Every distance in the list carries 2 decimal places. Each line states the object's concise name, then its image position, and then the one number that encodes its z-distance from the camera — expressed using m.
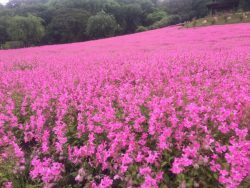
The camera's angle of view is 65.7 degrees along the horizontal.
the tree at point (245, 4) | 28.71
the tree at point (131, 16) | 40.38
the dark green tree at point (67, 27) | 34.88
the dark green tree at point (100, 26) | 32.69
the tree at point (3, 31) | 34.31
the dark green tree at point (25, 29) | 30.70
